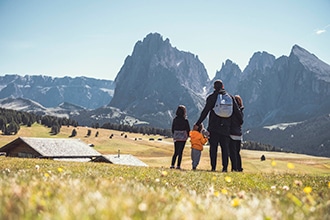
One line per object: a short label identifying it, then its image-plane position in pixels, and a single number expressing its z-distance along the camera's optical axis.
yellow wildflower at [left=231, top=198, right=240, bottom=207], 3.65
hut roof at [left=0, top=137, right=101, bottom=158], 68.31
